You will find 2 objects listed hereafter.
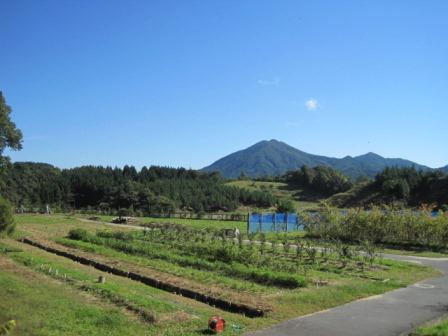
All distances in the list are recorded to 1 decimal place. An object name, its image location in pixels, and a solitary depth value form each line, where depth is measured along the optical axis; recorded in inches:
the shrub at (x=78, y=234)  987.2
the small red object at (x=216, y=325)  335.6
